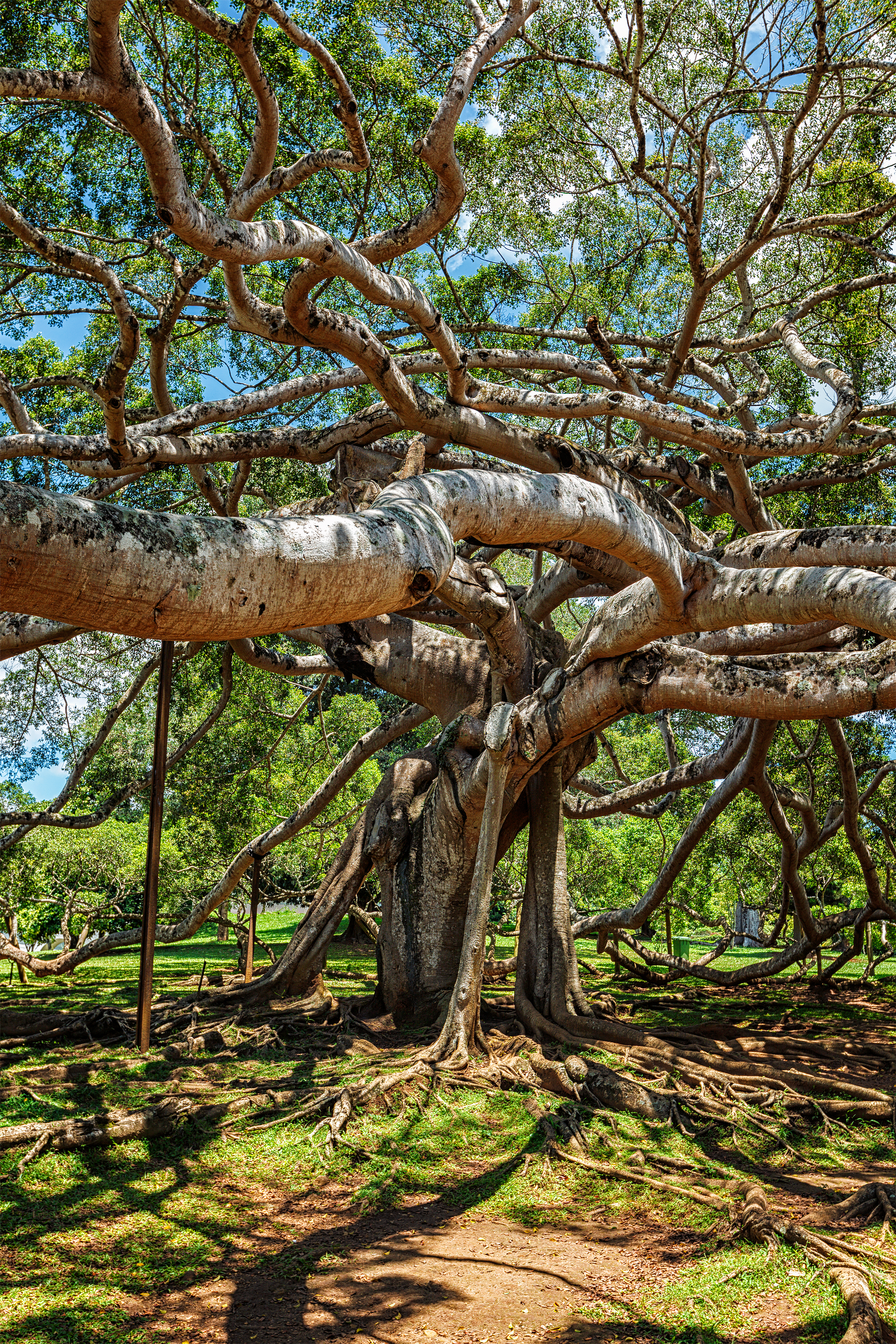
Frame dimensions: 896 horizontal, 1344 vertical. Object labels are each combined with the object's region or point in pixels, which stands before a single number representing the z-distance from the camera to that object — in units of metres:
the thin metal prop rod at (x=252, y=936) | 9.54
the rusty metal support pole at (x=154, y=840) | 5.66
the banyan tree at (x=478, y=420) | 3.87
